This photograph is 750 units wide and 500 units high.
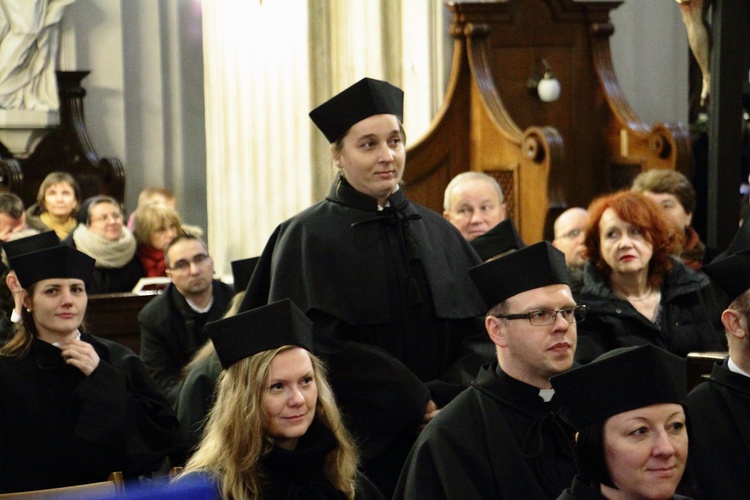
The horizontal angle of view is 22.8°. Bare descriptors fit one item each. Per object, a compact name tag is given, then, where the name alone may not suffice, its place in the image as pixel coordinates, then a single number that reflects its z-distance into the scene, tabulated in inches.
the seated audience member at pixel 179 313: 374.5
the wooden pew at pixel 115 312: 445.2
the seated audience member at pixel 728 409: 220.3
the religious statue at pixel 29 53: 714.7
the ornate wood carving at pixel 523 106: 475.0
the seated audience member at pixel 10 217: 498.4
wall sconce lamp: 477.1
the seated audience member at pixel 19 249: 280.9
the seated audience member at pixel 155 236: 518.3
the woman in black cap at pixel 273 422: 203.8
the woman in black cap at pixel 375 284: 249.0
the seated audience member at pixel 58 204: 569.6
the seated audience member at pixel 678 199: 371.7
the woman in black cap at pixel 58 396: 274.2
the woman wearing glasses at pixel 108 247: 500.0
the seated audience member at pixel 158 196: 623.5
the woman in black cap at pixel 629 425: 173.2
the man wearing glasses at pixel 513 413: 210.5
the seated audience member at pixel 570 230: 372.0
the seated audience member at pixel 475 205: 342.1
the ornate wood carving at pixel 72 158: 706.2
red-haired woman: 304.7
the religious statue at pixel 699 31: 363.9
